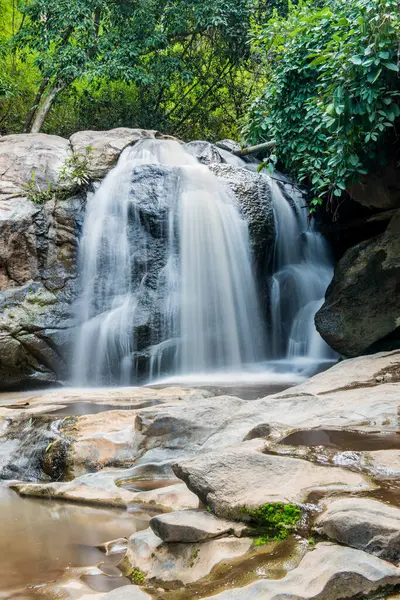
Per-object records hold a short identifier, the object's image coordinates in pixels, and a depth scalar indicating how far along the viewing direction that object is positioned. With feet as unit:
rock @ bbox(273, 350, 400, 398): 16.37
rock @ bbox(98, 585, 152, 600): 6.89
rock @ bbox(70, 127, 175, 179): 34.50
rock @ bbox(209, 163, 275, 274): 32.09
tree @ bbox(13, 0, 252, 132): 45.73
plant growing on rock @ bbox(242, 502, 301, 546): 7.28
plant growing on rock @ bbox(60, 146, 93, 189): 32.71
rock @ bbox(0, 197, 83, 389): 28.19
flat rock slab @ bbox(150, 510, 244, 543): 7.72
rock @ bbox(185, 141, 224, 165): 36.68
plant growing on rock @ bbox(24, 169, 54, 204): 31.65
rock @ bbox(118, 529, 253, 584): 7.29
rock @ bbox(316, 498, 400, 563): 6.28
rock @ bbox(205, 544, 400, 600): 5.90
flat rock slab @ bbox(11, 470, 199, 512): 10.73
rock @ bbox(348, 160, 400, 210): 23.62
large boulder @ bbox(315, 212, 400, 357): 24.26
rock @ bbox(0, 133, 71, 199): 32.58
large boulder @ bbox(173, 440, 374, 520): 7.96
